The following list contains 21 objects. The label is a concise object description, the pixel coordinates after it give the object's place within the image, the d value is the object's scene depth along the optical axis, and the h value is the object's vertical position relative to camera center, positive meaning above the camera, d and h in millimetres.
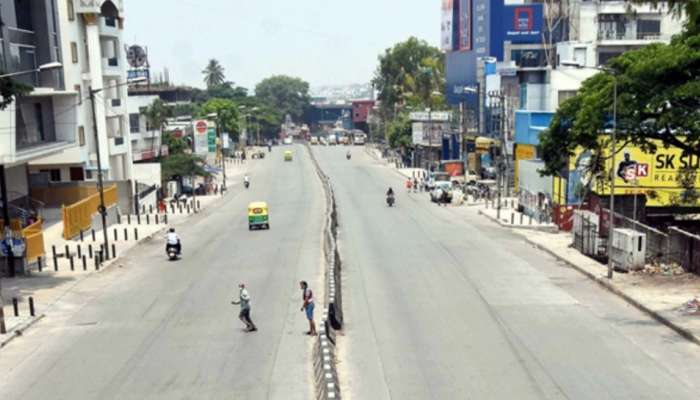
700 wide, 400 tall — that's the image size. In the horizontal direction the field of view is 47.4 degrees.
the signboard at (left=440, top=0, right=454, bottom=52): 114494 +11038
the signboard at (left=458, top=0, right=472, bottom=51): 102562 +10014
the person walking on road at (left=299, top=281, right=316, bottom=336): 21547 -5387
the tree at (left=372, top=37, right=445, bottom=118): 143375 +6074
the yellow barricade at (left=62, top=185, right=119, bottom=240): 43156 -5941
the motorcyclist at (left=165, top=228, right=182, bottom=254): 36844 -6111
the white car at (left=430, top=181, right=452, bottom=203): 65125 -7232
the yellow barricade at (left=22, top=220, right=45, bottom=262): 34359 -5663
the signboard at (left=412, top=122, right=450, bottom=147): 103625 -3813
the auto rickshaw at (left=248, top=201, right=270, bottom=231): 48344 -6631
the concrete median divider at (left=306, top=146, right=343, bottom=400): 16016 -5756
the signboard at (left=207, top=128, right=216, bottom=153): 97438 -3996
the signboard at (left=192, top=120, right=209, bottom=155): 91250 -3345
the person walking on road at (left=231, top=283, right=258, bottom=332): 22031 -5632
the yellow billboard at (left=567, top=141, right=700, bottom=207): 41562 -4190
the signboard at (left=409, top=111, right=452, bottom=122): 104438 -1813
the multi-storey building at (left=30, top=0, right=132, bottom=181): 57656 +2103
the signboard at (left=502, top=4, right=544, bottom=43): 89250 +8642
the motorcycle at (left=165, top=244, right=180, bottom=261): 36906 -6569
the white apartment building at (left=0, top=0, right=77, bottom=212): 43062 +1119
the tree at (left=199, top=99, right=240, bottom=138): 140375 -907
